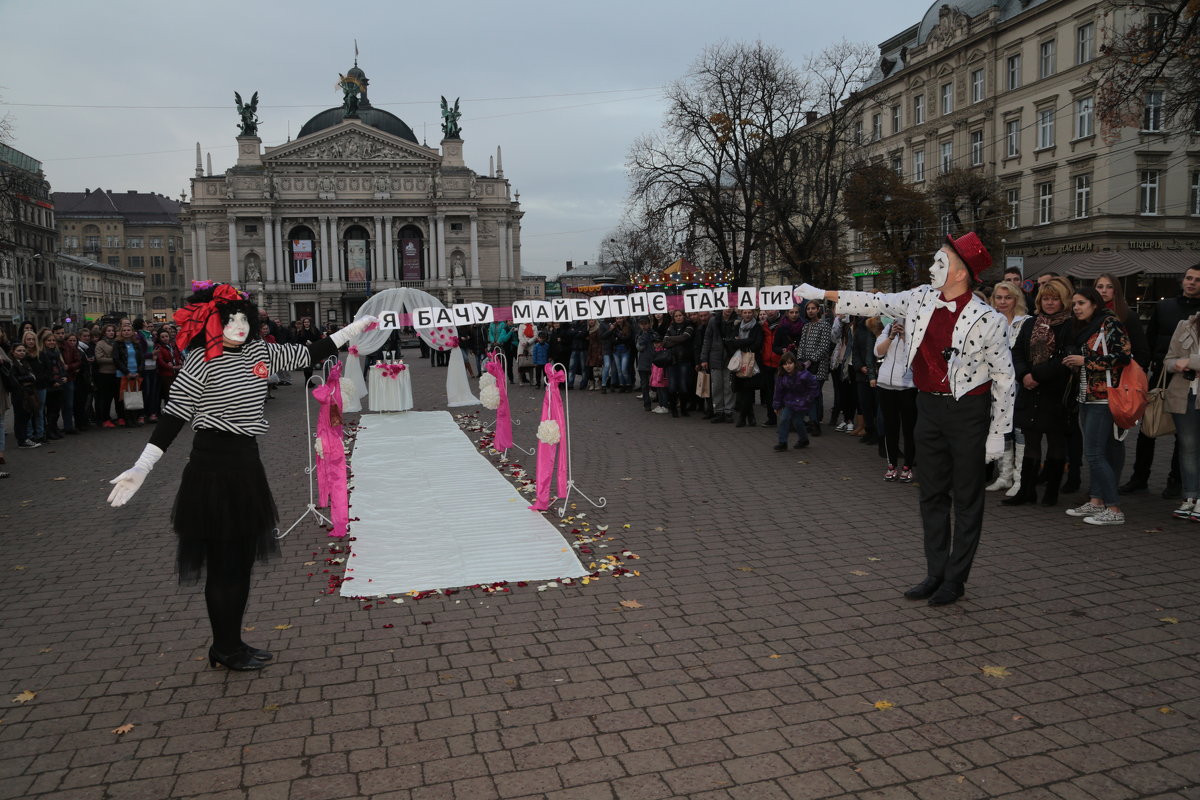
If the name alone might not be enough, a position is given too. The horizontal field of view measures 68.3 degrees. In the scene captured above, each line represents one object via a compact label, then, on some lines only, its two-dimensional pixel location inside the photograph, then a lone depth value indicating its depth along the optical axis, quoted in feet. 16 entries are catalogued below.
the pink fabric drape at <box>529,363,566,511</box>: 27.27
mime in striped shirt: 14.74
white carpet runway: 20.67
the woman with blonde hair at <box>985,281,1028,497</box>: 27.50
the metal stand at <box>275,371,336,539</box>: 25.67
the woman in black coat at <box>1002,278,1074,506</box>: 26.27
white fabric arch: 60.59
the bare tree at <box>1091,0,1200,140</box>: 42.11
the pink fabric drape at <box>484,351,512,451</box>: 39.04
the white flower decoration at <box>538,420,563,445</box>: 27.02
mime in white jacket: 17.51
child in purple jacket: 38.47
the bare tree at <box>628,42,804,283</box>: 115.03
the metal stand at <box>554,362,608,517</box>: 26.94
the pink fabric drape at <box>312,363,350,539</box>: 24.90
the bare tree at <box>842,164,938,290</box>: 125.49
